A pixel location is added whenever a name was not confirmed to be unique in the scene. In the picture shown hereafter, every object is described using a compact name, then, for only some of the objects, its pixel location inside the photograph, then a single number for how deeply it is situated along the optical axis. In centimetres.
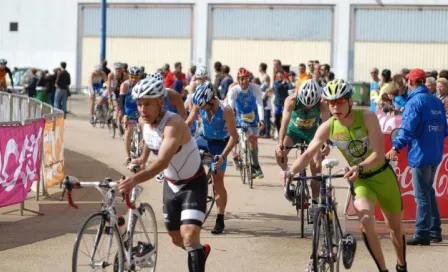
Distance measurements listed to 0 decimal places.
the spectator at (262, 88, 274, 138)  2929
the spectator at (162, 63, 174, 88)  2700
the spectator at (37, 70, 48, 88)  3659
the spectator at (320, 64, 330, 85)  2567
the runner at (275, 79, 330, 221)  1366
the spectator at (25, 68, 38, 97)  3784
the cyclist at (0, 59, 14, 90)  2959
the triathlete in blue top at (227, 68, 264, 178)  1822
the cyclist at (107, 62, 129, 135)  2197
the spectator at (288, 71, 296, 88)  3092
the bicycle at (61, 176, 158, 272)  841
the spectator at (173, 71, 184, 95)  2616
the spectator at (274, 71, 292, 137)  2766
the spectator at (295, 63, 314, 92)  2580
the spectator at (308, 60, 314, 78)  2482
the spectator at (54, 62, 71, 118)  3406
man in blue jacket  1226
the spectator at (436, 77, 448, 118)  1549
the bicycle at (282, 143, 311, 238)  1281
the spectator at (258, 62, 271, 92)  2983
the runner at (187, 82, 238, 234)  1277
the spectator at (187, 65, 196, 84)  3008
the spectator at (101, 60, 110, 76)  3379
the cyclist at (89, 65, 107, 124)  3135
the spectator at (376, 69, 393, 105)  2284
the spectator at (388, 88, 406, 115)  1912
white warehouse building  5147
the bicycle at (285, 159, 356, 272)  913
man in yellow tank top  938
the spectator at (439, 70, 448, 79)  1782
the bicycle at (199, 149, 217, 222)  1316
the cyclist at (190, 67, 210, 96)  1705
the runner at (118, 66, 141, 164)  1748
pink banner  1329
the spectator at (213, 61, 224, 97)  2853
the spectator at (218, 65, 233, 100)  2814
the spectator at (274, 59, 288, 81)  2750
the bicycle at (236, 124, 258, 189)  1777
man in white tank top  885
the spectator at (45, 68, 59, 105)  3638
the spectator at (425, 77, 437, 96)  1459
